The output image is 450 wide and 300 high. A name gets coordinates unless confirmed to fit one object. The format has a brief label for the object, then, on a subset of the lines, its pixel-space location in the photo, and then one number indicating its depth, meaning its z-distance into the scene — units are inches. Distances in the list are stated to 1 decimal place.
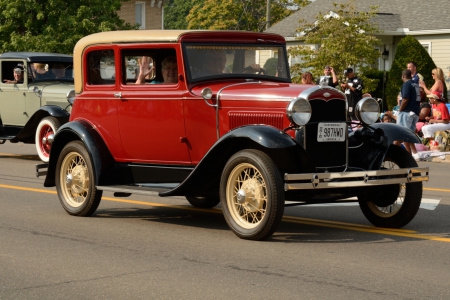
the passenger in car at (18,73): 700.0
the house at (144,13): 2033.7
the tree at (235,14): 2341.3
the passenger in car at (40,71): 701.9
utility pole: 1894.7
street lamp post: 1425.1
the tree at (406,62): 1289.4
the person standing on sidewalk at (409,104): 666.8
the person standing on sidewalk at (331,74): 808.9
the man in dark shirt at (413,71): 749.1
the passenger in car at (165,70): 365.1
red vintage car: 319.9
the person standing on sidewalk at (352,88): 808.9
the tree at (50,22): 1469.0
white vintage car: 678.5
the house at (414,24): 1417.3
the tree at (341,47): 1249.4
